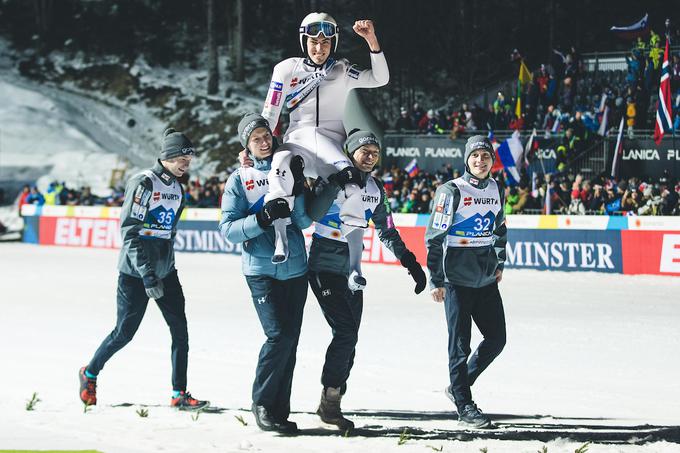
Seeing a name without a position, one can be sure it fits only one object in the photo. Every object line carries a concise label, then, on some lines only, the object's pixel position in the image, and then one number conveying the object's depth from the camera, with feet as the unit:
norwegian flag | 160.72
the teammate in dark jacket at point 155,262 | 55.21
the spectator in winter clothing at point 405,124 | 197.32
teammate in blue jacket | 49.25
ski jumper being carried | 51.66
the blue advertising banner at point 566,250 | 130.81
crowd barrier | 127.11
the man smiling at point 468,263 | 52.31
